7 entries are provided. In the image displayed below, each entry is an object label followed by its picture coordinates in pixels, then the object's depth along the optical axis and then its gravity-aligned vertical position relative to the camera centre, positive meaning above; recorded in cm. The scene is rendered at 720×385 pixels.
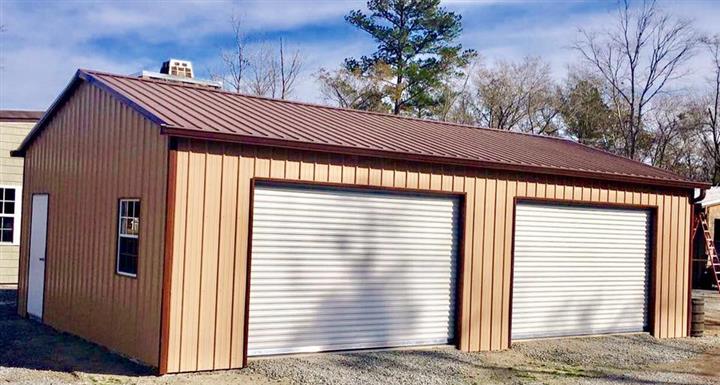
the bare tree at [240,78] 3747 +634
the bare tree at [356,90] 3519 +576
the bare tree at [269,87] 3781 +602
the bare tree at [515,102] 4072 +627
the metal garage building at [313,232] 949 -22
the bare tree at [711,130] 4194 +535
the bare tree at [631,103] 3791 +620
